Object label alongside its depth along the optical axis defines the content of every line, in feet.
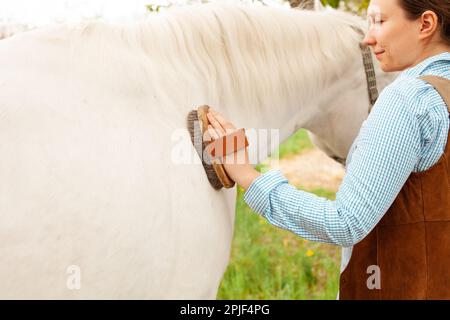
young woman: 6.63
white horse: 6.58
